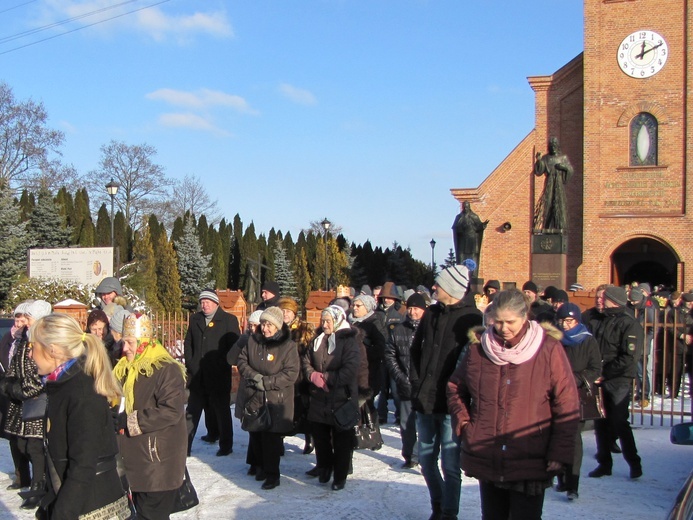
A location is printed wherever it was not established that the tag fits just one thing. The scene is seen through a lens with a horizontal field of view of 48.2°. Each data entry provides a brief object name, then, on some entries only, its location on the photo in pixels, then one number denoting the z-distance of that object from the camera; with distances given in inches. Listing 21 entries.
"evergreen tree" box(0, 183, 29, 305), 1107.3
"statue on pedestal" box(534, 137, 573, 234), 859.4
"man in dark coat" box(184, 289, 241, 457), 334.0
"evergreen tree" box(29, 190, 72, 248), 1339.8
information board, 864.9
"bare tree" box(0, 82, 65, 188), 1681.8
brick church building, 981.8
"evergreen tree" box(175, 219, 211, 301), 1577.3
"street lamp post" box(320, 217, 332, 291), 1234.8
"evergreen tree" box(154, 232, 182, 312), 1451.8
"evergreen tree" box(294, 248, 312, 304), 1696.6
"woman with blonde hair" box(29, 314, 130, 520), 141.9
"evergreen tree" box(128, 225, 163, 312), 1120.2
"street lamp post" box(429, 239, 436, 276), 1598.9
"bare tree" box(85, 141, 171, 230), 2132.1
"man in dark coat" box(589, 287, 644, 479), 276.7
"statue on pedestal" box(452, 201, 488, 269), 874.8
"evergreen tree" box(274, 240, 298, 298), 1722.4
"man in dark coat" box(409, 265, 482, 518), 216.7
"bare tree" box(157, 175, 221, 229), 2261.3
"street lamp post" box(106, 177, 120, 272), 921.8
